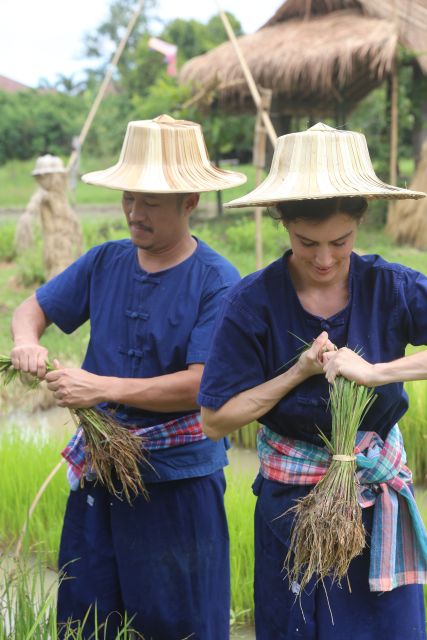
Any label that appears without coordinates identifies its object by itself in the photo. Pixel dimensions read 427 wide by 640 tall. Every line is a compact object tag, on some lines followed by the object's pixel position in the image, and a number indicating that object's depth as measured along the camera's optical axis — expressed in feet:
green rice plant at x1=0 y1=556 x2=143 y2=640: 7.09
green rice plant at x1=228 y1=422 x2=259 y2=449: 16.99
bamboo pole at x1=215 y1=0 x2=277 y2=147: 21.37
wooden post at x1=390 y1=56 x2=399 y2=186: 37.70
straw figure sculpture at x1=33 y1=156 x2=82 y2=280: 26.73
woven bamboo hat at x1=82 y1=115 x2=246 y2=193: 8.05
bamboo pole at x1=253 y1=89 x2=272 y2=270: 22.15
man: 7.94
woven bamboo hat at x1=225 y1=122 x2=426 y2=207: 6.19
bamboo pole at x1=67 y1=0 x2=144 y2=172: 28.12
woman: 6.30
